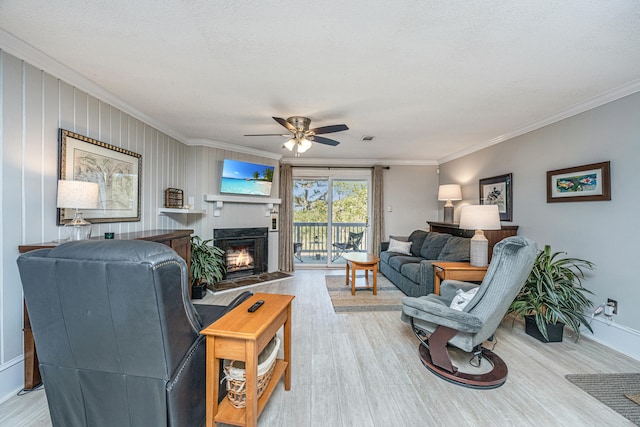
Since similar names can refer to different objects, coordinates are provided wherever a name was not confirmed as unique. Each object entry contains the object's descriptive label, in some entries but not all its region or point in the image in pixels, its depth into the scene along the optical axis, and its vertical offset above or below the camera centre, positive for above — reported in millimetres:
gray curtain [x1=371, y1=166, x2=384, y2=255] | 5734 +167
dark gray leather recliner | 1077 -506
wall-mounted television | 4566 +609
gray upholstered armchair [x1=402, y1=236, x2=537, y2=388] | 1847 -732
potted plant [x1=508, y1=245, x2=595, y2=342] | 2564 -842
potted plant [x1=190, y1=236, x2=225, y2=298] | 3828 -776
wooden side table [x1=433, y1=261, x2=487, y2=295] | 2918 -642
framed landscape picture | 2262 +378
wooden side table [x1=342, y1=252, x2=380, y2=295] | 3908 -737
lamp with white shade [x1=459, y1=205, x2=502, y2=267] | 2867 -114
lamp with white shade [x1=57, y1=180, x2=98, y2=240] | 1943 +104
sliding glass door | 5938 -3
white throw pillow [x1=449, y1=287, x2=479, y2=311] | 2186 -707
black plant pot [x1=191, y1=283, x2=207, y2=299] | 3815 -1118
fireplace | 4652 -655
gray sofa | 3604 -741
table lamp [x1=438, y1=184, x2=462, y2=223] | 4840 +357
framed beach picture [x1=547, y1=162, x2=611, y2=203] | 2605 +312
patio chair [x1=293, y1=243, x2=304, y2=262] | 5848 -825
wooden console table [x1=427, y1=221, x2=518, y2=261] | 3648 -267
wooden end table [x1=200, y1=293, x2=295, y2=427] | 1292 -676
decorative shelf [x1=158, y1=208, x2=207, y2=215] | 3677 +26
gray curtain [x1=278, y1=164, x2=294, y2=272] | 5602 -153
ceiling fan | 3166 +952
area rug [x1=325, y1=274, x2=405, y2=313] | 3486 -1202
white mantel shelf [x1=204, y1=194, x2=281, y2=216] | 4496 +220
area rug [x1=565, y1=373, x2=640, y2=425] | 1722 -1231
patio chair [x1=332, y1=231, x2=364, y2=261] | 5992 -686
